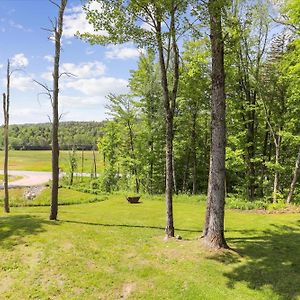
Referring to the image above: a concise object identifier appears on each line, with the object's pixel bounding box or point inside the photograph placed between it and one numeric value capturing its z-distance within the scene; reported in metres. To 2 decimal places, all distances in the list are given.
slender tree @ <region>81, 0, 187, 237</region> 11.28
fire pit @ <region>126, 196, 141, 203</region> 24.88
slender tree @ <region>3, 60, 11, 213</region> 20.09
